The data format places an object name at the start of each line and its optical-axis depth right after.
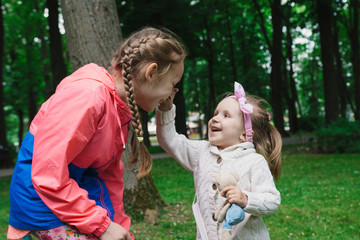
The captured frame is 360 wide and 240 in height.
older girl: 1.68
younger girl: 2.46
